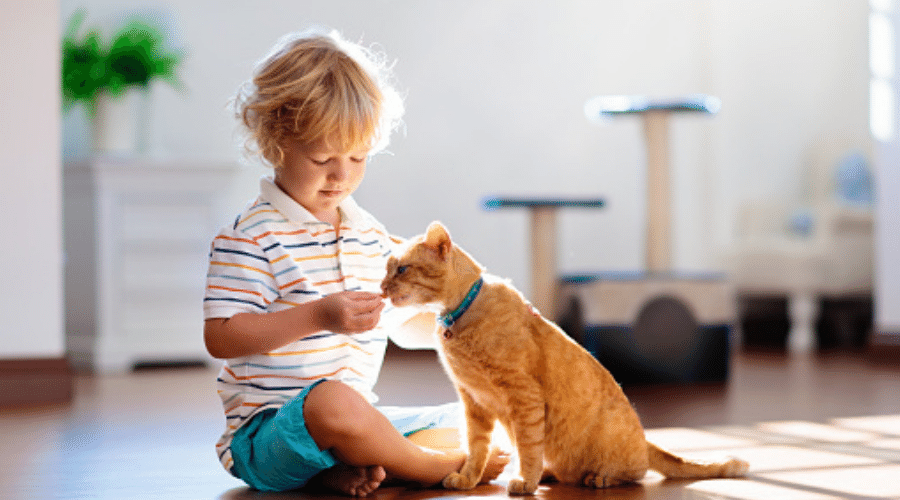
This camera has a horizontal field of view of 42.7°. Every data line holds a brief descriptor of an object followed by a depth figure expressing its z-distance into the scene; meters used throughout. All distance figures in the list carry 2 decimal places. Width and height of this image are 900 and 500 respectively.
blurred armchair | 5.10
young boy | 1.67
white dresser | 4.41
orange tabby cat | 1.68
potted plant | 4.56
